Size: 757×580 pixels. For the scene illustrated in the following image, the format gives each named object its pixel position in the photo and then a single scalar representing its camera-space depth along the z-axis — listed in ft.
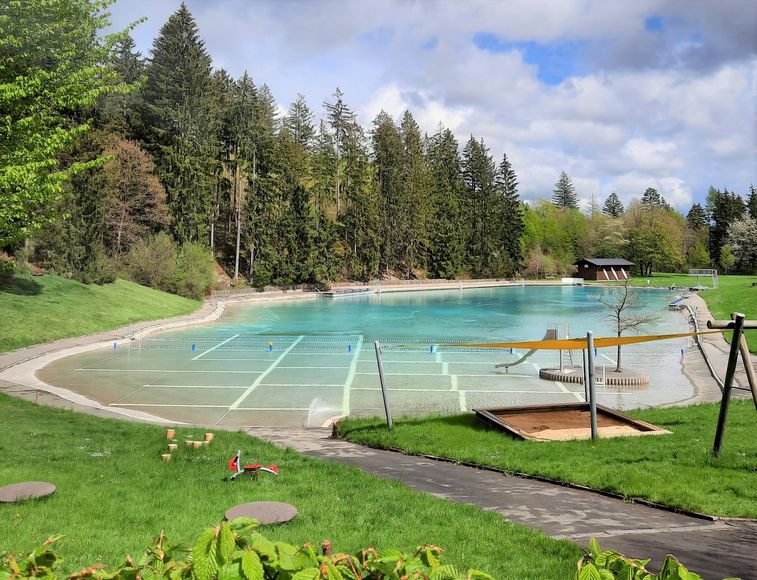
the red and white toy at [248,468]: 26.68
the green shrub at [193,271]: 164.45
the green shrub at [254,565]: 6.41
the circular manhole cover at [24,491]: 21.42
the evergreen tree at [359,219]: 270.46
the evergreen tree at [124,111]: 195.93
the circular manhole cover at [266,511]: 19.20
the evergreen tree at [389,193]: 291.38
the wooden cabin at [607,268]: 349.20
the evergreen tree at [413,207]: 297.33
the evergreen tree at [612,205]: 549.13
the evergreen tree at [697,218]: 448.65
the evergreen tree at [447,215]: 312.09
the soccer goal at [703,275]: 284.31
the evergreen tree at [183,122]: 194.18
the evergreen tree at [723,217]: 370.73
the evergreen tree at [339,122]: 296.24
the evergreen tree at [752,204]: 368.01
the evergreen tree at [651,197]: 538.88
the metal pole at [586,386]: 52.60
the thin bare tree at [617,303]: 74.28
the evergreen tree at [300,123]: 356.18
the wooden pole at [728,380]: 27.81
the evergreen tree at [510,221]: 343.46
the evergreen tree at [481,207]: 331.16
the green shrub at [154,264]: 156.25
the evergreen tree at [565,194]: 567.59
